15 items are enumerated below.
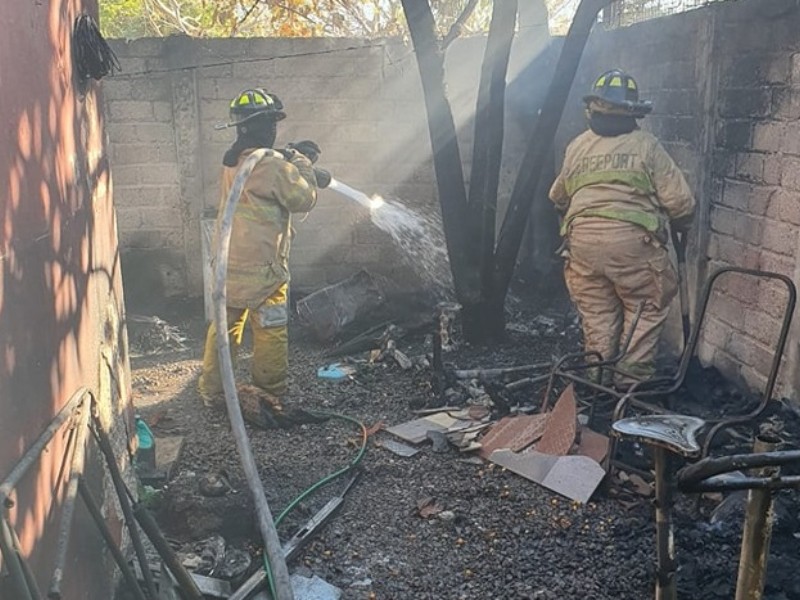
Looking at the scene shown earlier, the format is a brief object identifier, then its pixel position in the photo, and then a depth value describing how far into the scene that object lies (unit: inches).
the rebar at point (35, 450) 75.4
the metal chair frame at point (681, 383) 159.7
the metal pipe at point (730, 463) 69.3
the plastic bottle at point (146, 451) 176.1
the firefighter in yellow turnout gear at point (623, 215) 205.5
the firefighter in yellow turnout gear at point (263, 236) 210.8
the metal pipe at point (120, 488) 111.0
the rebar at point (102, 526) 99.5
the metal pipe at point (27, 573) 74.4
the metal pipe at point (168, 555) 115.0
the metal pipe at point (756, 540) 71.0
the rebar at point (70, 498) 79.2
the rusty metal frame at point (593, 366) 184.6
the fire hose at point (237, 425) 129.3
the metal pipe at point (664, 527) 86.2
